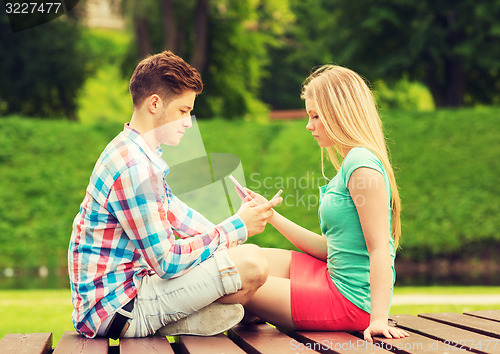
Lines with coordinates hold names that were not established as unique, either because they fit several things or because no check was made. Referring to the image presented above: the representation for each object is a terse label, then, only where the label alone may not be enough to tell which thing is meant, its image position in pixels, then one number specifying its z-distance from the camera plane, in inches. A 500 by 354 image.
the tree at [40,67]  694.5
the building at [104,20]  1523.1
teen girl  100.0
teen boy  94.2
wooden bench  88.4
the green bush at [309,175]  473.1
